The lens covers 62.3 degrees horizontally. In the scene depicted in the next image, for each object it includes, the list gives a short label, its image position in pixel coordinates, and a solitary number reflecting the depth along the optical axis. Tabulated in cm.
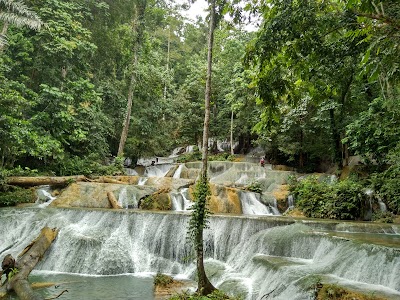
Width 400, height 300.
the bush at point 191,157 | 2705
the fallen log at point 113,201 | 1452
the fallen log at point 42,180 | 1513
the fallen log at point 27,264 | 647
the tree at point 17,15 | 1423
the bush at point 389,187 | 1270
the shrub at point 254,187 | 1629
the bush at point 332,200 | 1338
